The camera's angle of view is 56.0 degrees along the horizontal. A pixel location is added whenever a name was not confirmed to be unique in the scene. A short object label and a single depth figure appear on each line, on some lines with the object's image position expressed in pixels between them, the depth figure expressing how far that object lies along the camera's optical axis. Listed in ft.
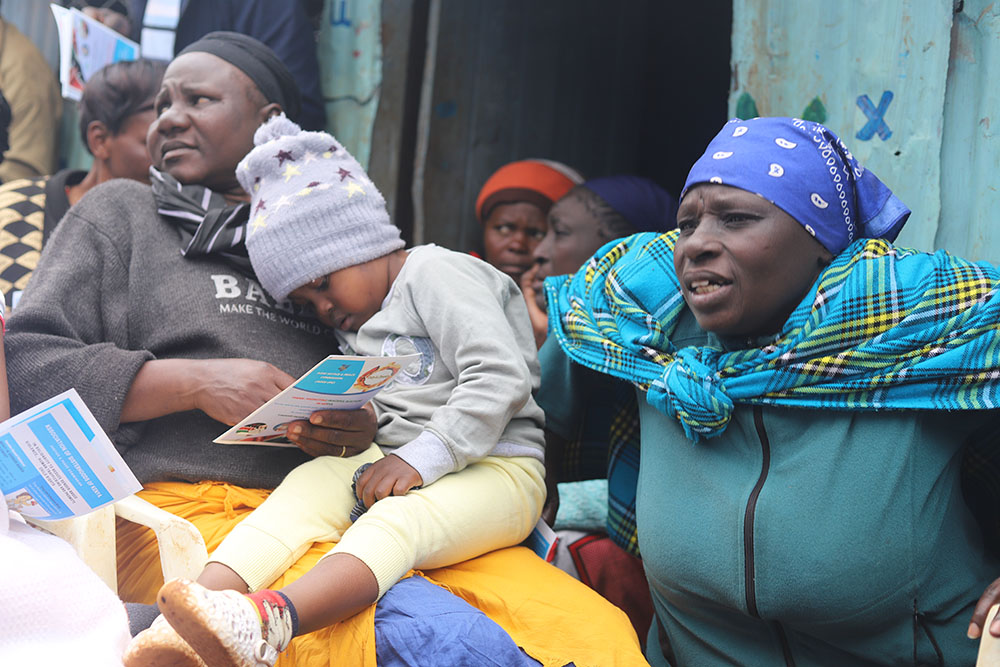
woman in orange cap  13.39
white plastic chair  6.50
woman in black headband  6.53
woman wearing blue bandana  5.87
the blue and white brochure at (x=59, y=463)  5.66
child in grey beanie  6.05
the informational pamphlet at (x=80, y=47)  13.01
